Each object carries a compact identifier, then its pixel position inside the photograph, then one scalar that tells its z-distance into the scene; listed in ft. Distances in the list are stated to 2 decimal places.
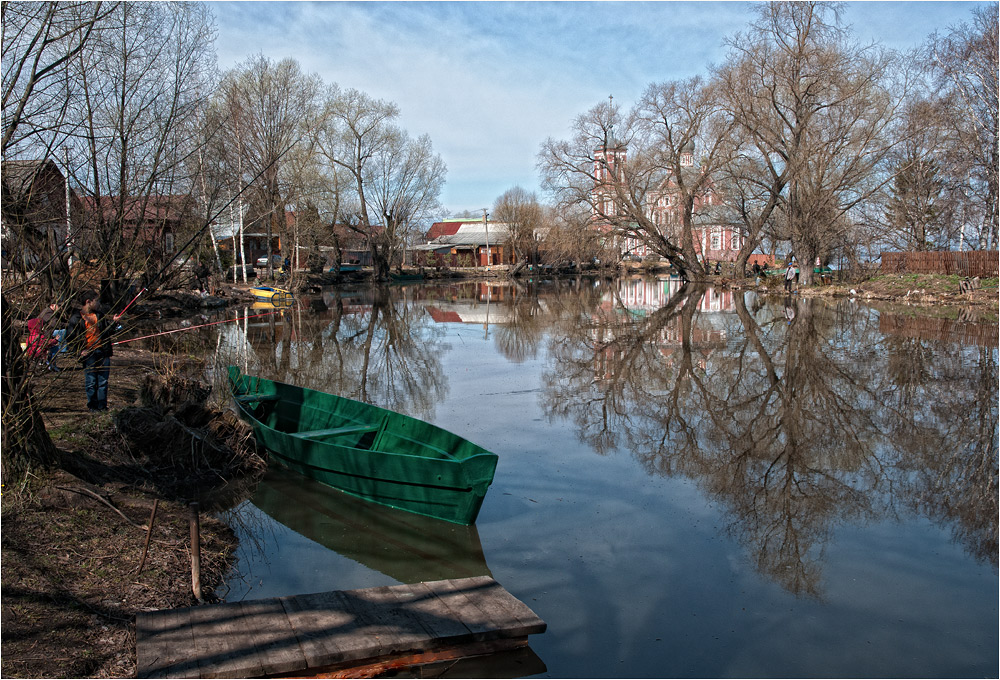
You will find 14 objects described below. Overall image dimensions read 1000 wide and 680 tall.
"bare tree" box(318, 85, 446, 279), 180.86
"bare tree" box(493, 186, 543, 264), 244.42
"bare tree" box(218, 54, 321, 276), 112.68
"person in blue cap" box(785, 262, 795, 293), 128.67
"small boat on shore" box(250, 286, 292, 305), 111.75
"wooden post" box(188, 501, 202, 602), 17.95
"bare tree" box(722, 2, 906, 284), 121.49
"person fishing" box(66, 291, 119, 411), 31.45
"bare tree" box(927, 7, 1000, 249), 94.53
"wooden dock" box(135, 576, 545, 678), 14.88
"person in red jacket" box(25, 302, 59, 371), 20.94
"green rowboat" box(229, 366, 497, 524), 23.58
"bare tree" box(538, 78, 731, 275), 140.56
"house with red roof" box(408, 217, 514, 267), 270.46
